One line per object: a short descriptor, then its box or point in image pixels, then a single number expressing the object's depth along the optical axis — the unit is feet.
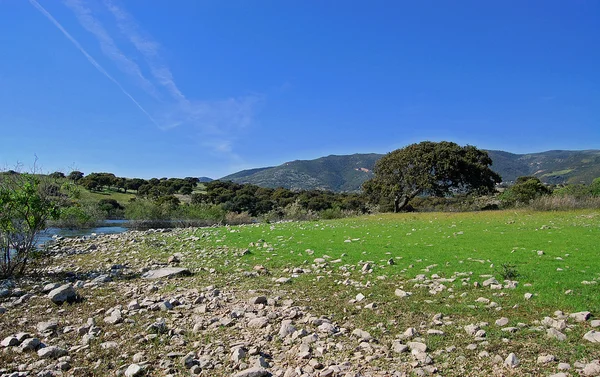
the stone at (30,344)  17.71
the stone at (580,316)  16.88
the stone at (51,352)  16.96
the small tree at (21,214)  35.22
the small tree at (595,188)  98.17
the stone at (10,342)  18.44
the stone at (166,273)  32.53
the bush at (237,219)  147.43
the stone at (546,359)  13.43
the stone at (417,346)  15.14
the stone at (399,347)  15.34
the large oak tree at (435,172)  131.34
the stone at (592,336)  14.66
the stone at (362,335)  16.84
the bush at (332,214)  120.88
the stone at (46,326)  20.41
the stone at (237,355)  15.56
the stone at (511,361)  13.38
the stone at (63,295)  25.70
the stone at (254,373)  14.12
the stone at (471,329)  16.48
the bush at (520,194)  116.35
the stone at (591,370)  12.35
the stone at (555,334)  15.22
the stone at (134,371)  14.83
